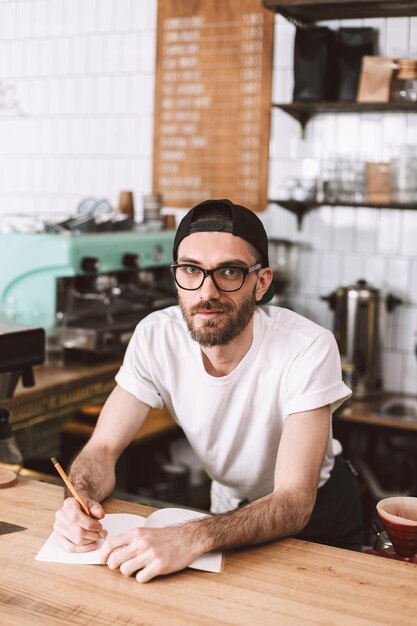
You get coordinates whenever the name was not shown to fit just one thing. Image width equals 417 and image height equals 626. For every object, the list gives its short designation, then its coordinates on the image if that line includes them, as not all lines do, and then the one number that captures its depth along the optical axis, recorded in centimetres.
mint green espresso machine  348
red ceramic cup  170
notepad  159
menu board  442
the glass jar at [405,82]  381
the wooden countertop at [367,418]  358
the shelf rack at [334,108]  381
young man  196
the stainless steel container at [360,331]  394
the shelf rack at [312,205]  384
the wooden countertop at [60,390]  313
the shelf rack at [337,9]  384
